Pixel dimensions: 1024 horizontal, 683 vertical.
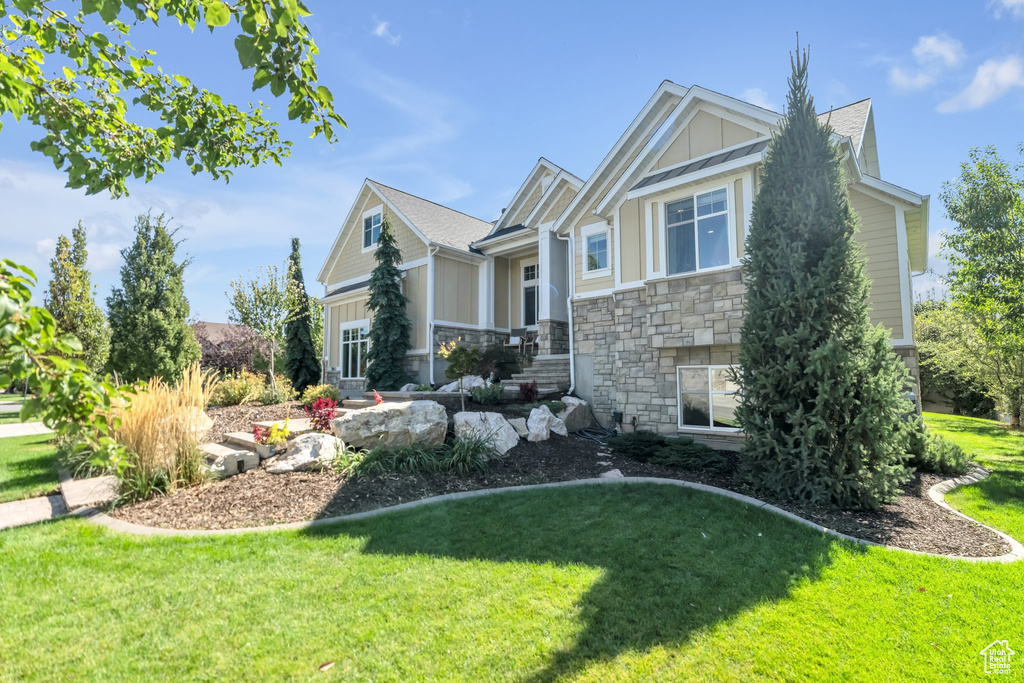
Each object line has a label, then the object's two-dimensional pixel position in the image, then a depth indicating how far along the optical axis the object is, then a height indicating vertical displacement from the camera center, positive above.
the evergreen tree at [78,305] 12.90 +1.82
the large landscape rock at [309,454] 6.25 -1.21
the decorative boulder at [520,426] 8.25 -1.13
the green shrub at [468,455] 6.50 -1.32
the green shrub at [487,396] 10.45 -0.74
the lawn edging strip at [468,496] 4.45 -1.59
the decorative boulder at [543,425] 8.19 -1.16
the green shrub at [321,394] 11.59 -0.71
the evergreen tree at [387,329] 14.56 +1.13
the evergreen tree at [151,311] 12.47 +1.56
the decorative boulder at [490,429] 7.27 -1.05
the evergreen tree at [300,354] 17.92 +0.47
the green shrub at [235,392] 11.70 -0.63
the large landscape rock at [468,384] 11.54 -0.54
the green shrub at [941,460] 7.26 -1.65
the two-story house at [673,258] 8.30 +2.11
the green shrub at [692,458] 6.81 -1.49
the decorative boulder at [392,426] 6.85 -0.92
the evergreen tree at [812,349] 5.28 +0.09
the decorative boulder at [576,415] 9.36 -1.11
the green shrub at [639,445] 7.57 -1.42
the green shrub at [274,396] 11.87 -0.75
